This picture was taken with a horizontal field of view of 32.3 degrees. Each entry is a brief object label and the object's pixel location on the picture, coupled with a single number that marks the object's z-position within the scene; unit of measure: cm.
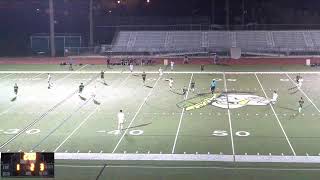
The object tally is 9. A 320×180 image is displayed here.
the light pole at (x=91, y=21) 6134
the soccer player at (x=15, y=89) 3422
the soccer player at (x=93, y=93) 3296
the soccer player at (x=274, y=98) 3065
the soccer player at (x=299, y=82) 3622
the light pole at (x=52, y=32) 5781
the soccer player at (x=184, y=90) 3441
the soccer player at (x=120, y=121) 2450
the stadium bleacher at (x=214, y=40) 5825
